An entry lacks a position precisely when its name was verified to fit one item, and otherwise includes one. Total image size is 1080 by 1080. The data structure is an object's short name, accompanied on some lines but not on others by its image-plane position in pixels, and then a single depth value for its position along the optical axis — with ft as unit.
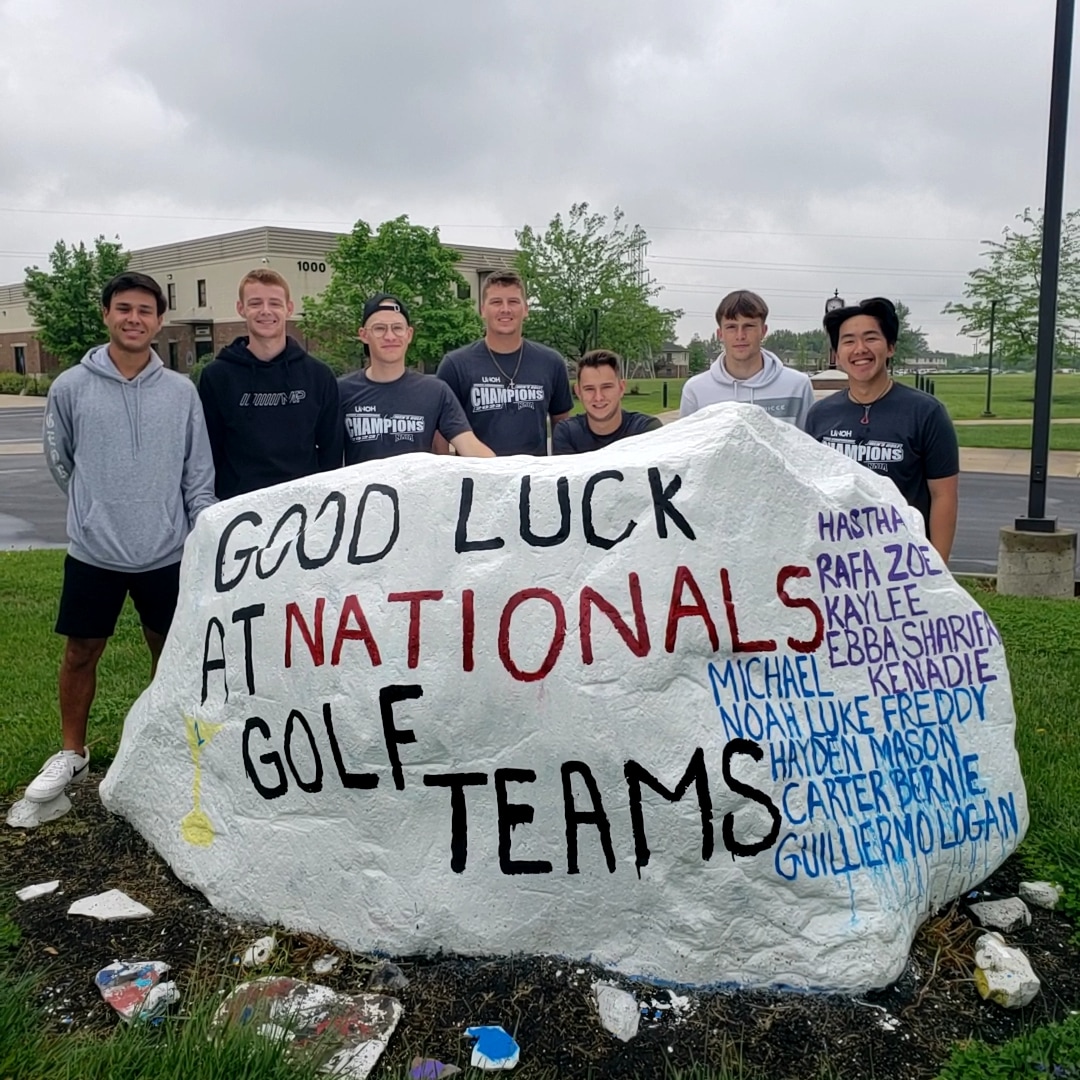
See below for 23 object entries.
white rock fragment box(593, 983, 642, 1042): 8.46
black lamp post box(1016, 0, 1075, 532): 23.31
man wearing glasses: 13.88
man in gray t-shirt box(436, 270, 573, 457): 15.25
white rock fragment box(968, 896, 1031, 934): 10.07
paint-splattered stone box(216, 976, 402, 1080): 7.98
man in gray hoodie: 12.15
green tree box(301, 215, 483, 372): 106.22
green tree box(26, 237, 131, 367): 144.87
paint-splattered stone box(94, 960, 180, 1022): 8.68
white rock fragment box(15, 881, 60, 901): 10.72
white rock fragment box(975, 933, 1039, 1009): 8.87
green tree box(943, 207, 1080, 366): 106.42
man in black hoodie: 13.11
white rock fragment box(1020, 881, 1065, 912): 10.53
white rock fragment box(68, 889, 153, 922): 10.25
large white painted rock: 8.82
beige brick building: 148.46
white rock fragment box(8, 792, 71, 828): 12.39
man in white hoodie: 13.96
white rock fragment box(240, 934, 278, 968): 9.36
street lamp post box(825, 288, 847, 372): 18.97
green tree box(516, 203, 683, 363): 121.90
